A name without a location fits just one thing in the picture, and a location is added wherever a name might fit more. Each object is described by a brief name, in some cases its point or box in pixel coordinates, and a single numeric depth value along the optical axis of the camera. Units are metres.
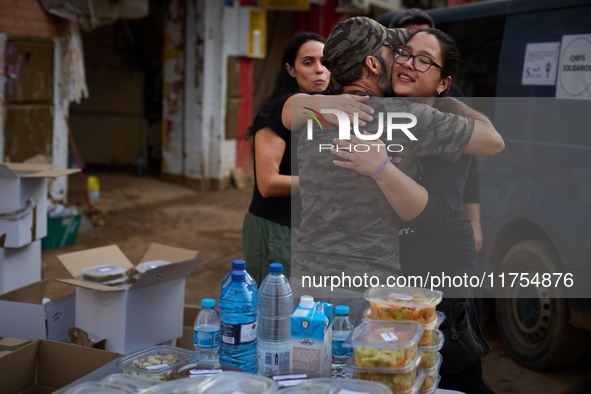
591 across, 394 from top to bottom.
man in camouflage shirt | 1.97
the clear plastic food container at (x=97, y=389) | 1.73
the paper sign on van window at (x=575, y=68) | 3.39
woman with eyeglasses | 1.95
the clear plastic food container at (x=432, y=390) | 1.84
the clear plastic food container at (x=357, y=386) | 1.61
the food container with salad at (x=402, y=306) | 1.84
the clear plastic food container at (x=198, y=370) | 1.86
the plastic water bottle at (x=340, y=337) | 1.93
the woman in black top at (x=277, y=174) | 2.78
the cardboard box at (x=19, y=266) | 3.83
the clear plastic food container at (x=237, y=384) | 1.64
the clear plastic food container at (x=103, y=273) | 3.23
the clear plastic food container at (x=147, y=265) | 3.34
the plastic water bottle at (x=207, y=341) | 2.07
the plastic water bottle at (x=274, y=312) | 1.96
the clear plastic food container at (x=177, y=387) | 1.64
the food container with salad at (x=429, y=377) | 1.84
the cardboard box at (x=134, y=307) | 3.06
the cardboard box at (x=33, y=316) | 3.07
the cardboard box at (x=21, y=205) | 3.82
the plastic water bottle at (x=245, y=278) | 1.98
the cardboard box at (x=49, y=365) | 2.59
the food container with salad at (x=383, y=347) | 1.66
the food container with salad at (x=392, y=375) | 1.66
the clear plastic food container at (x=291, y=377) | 1.74
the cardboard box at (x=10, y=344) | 2.65
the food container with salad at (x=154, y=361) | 1.95
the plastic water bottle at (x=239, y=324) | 1.92
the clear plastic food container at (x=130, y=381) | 1.80
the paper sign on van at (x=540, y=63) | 3.62
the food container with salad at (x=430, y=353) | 1.84
